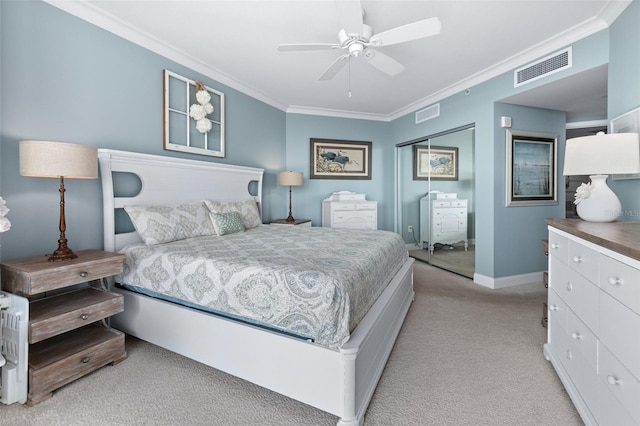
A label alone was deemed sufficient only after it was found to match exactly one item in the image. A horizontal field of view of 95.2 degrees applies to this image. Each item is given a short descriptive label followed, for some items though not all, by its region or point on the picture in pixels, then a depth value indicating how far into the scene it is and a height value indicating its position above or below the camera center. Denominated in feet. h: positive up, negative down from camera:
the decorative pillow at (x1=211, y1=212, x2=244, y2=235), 9.53 -0.46
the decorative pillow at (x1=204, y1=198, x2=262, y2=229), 10.35 +0.00
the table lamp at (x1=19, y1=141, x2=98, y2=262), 5.75 +0.97
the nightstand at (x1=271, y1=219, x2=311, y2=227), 14.17 -0.64
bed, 4.78 -2.34
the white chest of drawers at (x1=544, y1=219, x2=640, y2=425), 3.54 -1.63
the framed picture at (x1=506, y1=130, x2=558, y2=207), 12.23 +1.78
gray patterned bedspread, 4.82 -1.33
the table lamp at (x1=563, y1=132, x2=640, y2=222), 5.65 +0.90
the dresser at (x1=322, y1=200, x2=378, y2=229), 16.14 -0.26
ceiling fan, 6.32 +4.23
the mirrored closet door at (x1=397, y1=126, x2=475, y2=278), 13.60 +0.56
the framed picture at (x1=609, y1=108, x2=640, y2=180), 6.83 +2.13
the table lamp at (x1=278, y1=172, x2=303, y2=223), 14.69 +1.52
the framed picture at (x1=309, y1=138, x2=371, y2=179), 17.08 +3.01
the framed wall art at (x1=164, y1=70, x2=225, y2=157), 10.07 +3.42
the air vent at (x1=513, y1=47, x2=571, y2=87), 9.35 +4.85
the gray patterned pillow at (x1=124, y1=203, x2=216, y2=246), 7.88 -0.38
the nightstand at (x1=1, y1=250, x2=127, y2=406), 5.49 -2.18
